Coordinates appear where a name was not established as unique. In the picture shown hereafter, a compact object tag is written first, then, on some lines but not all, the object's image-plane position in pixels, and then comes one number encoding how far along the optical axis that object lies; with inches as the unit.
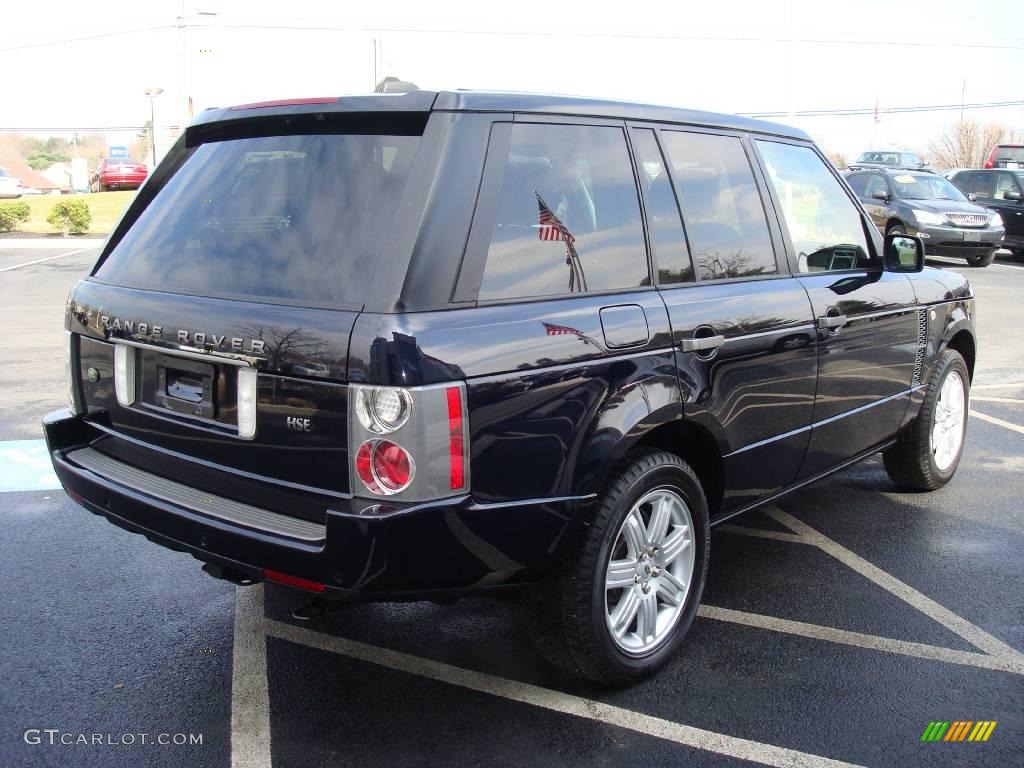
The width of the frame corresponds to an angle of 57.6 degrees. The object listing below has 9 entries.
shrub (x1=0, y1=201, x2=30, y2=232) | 1072.2
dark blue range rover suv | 101.5
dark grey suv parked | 679.7
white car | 1769.2
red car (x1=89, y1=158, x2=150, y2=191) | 1476.4
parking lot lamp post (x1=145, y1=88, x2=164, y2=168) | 1174.1
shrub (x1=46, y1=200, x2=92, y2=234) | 1039.6
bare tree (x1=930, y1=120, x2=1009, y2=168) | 2603.3
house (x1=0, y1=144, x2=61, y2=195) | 4355.8
